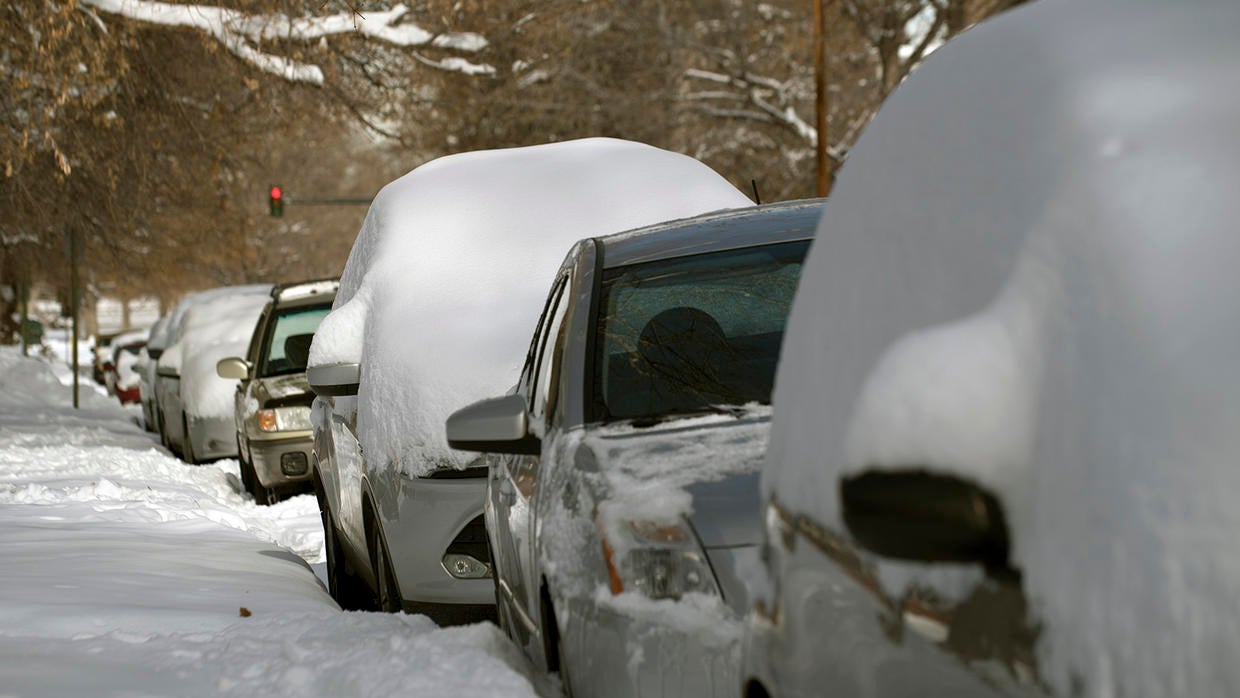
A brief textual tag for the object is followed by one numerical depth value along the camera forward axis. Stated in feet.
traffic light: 144.66
